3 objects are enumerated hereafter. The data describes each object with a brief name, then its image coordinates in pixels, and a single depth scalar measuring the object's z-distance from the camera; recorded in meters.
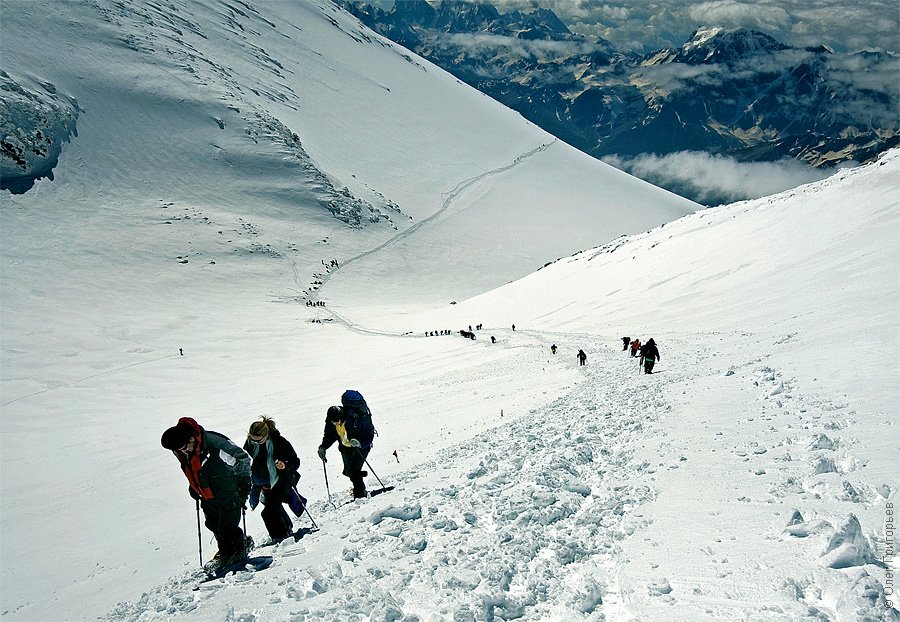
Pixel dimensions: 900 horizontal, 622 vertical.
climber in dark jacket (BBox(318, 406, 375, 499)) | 9.11
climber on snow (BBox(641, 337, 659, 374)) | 18.30
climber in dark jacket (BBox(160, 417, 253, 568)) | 6.33
